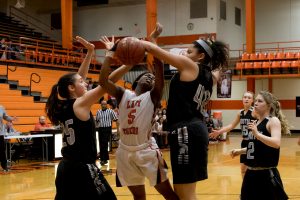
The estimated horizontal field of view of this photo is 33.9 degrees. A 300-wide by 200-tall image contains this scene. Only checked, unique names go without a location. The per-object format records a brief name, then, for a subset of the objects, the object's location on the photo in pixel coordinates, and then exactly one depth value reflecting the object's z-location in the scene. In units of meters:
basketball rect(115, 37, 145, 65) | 3.58
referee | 12.84
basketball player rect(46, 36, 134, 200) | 3.94
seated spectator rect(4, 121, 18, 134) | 13.17
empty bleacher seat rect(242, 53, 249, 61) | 23.40
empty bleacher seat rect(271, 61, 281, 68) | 22.96
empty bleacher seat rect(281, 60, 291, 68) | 22.73
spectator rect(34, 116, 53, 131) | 14.17
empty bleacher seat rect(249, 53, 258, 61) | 23.31
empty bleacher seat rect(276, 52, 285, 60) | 23.44
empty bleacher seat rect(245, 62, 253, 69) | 23.14
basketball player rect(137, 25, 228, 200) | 3.80
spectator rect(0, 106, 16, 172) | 11.28
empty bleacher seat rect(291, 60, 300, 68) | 22.50
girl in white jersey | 4.06
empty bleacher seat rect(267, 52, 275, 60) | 23.48
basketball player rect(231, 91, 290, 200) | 4.68
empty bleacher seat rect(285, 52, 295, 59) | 23.25
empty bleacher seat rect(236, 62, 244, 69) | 23.33
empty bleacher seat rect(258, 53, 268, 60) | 23.34
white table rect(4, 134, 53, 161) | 12.10
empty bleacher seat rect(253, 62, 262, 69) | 23.00
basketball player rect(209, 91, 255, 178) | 7.89
